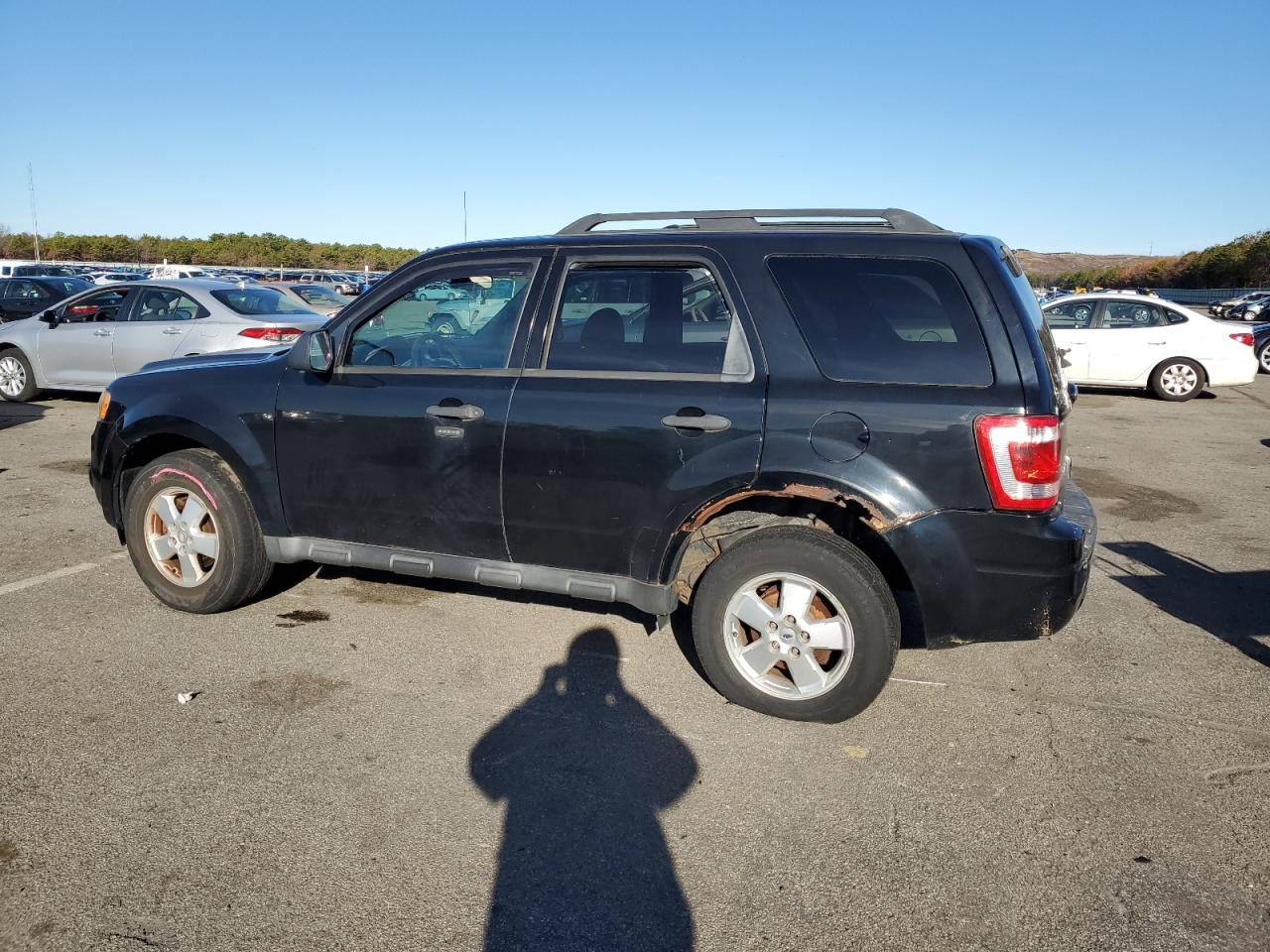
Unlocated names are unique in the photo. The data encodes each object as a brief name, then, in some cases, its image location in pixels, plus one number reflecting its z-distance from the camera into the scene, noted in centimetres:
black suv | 348
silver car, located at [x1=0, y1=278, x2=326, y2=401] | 1074
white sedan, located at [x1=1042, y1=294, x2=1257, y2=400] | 1403
